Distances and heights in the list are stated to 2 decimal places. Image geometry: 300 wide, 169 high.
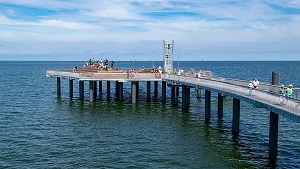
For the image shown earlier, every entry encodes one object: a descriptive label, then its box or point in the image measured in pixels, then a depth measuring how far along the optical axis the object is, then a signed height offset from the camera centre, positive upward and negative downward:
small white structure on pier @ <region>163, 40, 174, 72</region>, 48.41 +0.47
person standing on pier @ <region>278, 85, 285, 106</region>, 20.20 -1.89
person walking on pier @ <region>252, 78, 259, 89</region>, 25.00 -1.60
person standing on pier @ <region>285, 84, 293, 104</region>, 20.76 -1.75
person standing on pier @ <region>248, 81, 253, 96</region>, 24.40 -1.78
